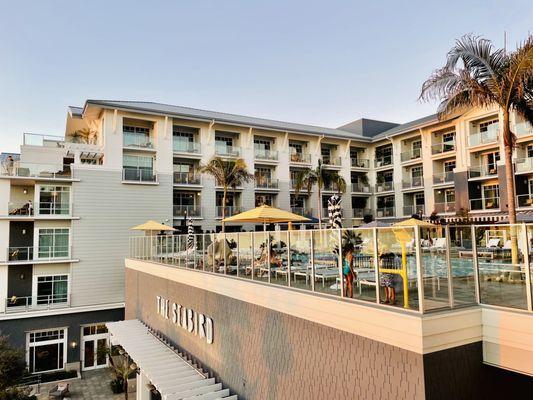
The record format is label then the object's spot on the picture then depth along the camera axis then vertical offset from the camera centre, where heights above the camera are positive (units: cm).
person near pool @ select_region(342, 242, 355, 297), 664 -75
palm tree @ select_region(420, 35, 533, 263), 1059 +436
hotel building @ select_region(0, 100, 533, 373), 2347 +304
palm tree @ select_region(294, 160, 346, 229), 2926 +393
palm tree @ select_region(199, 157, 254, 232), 2592 +416
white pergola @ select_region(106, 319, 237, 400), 1039 -470
